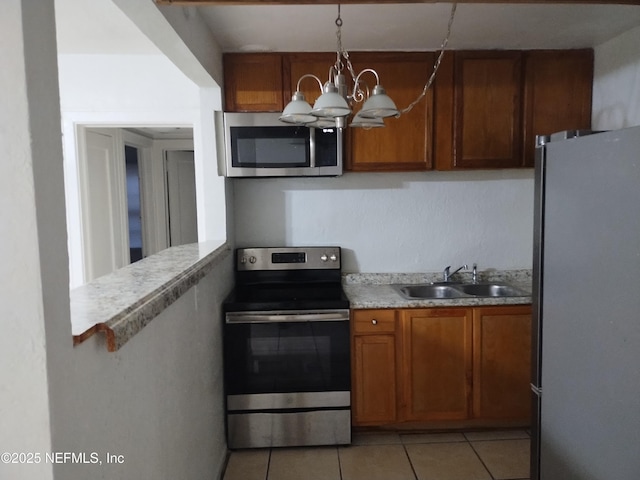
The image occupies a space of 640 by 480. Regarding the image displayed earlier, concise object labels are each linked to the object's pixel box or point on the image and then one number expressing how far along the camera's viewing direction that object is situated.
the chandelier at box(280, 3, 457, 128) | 1.41
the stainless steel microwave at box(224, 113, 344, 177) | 2.44
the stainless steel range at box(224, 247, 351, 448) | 2.29
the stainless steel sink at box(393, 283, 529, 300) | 2.75
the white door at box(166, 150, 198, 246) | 4.09
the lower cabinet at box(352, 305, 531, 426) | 2.40
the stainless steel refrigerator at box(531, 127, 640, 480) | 1.13
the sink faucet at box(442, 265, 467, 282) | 2.79
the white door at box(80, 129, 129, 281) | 2.77
